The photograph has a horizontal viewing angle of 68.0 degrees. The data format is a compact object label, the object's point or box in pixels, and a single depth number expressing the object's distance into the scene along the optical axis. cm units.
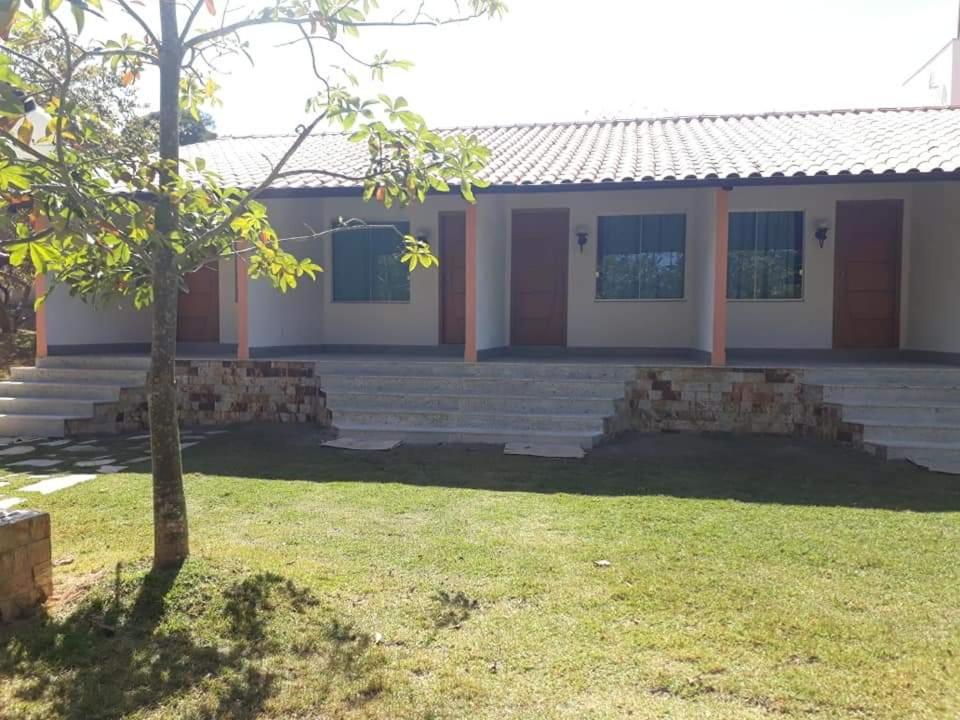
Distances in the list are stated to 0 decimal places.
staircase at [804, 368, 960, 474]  721
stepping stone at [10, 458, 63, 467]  738
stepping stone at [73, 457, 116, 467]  736
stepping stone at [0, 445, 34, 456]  805
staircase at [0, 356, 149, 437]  912
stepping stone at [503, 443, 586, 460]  748
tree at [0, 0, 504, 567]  331
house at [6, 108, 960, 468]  849
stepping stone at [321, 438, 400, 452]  795
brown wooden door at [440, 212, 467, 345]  1189
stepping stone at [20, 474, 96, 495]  627
